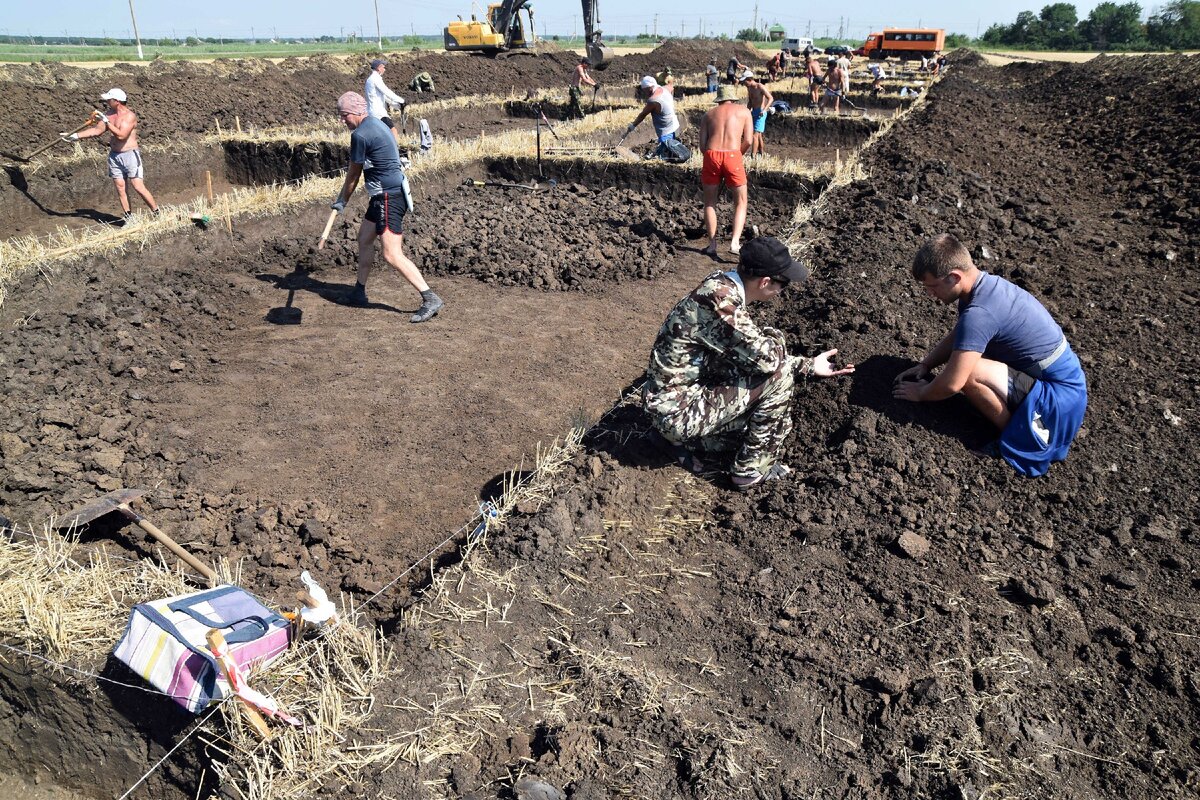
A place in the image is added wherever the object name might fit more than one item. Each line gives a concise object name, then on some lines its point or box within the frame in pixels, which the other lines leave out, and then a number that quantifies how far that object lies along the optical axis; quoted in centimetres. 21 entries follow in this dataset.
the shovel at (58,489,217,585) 361
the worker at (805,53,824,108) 2033
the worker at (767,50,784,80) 2652
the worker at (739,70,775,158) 1127
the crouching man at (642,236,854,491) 368
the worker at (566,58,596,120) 1879
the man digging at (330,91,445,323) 627
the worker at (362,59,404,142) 1106
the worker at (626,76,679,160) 1054
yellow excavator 2812
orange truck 4281
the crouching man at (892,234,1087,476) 359
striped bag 268
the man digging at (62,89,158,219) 924
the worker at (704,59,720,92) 2067
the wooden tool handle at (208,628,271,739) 259
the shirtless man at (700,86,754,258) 770
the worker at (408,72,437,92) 2066
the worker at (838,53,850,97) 2005
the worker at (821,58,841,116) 1994
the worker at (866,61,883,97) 2240
